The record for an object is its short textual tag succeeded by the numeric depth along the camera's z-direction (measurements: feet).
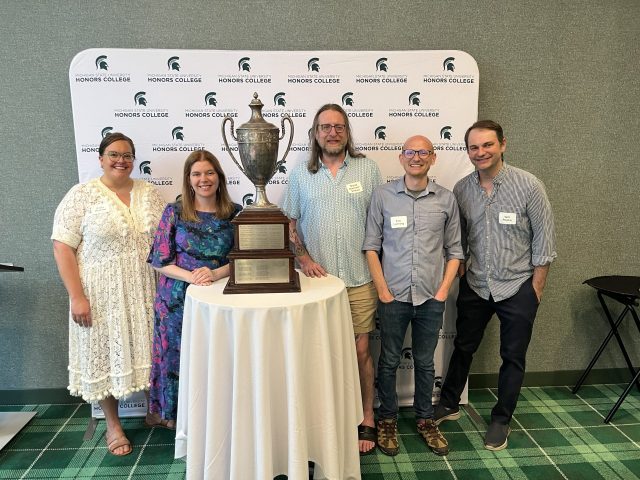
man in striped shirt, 7.28
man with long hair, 7.44
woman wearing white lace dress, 7.22
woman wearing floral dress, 6.99
